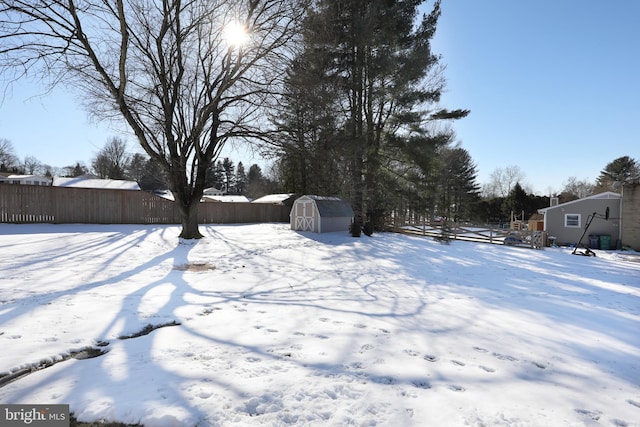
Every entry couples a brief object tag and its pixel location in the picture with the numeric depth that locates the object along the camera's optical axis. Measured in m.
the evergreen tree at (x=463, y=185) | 37.49
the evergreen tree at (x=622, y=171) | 38.59
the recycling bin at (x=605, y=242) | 18.09
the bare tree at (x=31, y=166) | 62.31
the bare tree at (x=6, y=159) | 55.50
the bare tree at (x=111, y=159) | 48.88
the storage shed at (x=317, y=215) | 19.23
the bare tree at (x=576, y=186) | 54.92
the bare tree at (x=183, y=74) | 10.17
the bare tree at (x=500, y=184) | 54.78
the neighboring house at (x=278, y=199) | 29.36
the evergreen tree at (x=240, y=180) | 68.84
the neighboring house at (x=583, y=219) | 18.41
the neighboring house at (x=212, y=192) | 56.50
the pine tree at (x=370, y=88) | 13.91
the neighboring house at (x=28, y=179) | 38.56
